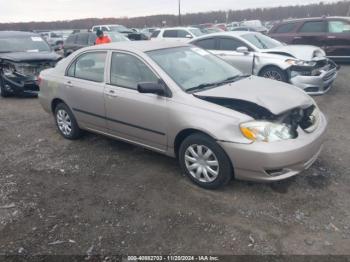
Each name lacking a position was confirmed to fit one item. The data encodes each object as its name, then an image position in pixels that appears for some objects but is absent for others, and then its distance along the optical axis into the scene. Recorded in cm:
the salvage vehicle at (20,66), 852
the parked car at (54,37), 2403
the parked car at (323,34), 1084
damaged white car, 740
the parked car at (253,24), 3028
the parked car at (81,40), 1392
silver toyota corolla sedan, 348
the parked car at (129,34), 1683
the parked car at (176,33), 1602
